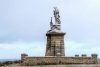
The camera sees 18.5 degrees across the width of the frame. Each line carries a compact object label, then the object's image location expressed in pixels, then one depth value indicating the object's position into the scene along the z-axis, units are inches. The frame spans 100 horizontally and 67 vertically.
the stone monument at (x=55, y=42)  1540.4
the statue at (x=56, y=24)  1573.6
